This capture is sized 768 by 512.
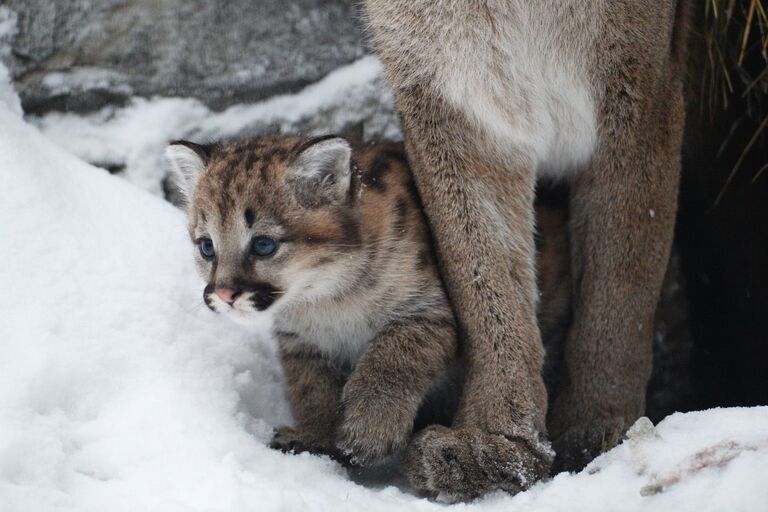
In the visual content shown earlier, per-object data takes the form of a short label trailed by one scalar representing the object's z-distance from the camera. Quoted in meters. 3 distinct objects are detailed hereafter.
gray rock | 9.95
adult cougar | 7.79
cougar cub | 7.47
